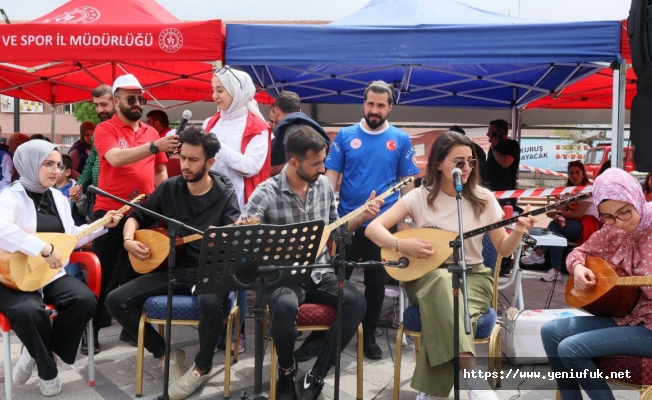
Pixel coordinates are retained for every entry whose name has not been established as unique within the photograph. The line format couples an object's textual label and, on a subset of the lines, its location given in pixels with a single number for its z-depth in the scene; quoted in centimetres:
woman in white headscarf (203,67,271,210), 400
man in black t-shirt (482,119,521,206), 695
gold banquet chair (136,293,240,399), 332
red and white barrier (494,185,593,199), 652
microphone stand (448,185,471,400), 258
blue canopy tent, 466
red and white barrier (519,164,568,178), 1654
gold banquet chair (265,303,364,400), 319
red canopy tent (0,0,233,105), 489
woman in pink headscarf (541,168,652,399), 267
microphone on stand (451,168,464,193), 267
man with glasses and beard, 397
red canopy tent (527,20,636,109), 761
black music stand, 254
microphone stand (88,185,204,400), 279
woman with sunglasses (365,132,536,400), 296
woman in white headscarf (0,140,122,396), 318
